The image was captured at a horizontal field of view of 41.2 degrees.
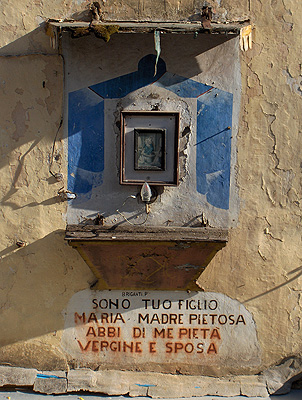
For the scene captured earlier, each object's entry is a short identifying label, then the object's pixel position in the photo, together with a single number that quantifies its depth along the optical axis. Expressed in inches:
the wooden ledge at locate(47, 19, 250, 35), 126.6
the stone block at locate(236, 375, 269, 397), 144.5
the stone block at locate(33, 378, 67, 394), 145.0
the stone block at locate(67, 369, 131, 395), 145.1
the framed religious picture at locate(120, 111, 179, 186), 136.5
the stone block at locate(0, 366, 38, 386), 146.2
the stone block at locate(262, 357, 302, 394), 145.4
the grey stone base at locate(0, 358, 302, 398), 145.0
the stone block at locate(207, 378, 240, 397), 144.8
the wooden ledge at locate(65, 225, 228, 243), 128.2
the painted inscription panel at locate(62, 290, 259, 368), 147.6
